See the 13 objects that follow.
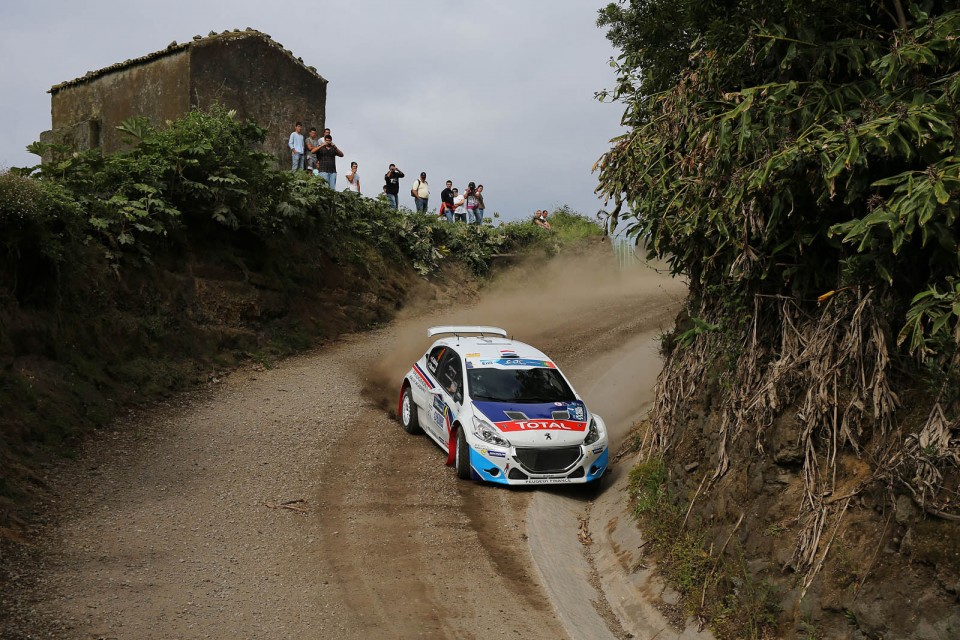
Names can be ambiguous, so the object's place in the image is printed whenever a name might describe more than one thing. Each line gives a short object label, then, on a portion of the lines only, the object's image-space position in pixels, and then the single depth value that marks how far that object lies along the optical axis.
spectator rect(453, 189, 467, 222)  32.00
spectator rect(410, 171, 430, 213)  29.62
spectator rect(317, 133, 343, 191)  24.12
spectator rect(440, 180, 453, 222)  31.60
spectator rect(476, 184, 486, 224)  32.20
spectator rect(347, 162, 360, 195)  27.16
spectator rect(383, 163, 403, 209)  27.95
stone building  23.03
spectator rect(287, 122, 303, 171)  24.08
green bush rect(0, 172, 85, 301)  13.59
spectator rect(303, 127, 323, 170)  24.14
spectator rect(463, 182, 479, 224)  32.12
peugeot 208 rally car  12.13
